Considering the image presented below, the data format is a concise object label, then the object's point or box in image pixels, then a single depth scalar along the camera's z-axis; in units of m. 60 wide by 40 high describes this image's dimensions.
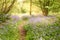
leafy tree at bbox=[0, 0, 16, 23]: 6.44
